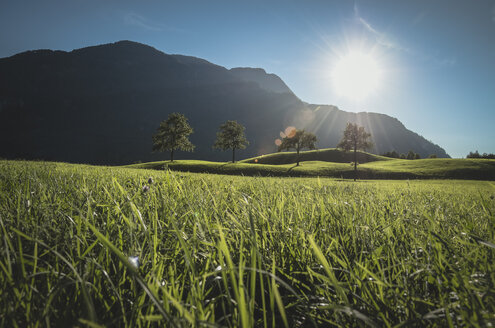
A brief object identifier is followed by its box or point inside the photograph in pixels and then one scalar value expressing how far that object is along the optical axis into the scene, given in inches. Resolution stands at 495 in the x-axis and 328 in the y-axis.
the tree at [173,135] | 2333.9
